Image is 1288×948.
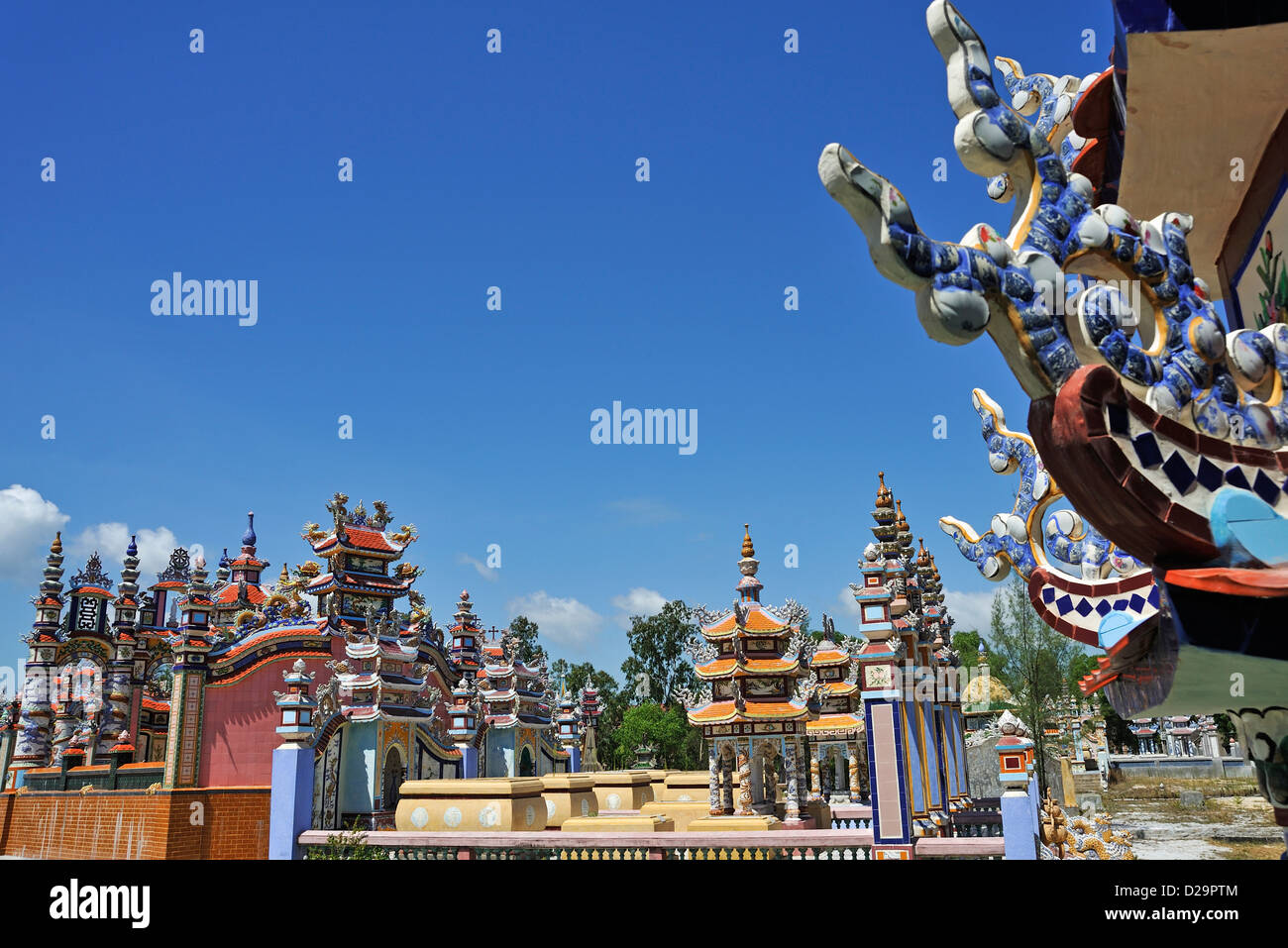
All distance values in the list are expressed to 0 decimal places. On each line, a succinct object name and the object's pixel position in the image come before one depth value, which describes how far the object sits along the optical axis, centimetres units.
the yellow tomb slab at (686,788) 2647
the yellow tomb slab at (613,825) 2078
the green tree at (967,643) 7861
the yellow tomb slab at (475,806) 1914
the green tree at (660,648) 6188
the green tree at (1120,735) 5822
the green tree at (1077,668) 3900
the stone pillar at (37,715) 2966
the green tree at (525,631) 6681
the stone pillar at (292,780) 1755
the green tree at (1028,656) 3356
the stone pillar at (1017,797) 1230
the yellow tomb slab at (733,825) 1723
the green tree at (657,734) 4869
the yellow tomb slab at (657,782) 2806
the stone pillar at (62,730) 2973
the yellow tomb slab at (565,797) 2439
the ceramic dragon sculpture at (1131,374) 404
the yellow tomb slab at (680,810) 2397
